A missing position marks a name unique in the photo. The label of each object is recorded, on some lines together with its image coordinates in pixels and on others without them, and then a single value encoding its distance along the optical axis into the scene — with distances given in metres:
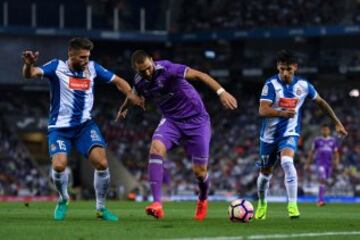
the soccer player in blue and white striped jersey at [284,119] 15.85
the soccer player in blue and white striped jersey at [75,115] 14.31
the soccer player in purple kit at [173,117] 14.23
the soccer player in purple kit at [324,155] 28.74
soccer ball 14.21
